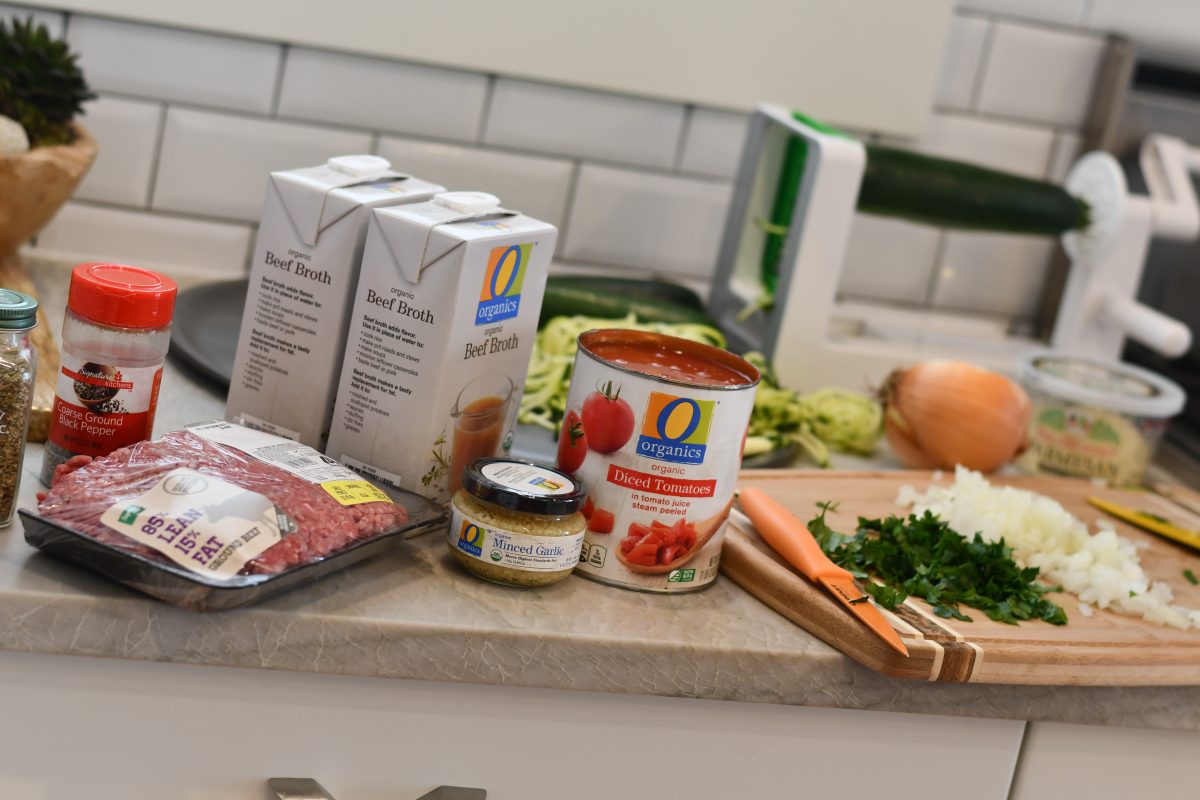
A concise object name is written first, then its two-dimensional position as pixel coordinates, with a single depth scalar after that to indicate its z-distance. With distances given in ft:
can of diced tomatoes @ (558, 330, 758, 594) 4.55
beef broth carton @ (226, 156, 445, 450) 4.62
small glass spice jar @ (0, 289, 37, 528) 4.30
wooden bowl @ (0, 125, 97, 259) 5.13
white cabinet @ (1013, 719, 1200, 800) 4.78
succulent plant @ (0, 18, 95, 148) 5.30
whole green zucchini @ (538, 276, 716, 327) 5.84
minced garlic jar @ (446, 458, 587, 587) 4.48
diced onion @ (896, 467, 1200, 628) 4.86
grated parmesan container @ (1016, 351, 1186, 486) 5.67
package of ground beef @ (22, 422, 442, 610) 4.23
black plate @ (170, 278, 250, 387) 5.25
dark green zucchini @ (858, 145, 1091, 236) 5.86
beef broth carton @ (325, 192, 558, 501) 4.54
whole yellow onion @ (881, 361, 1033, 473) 5.48
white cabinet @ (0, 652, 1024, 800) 4.33
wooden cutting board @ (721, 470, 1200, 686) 4.52
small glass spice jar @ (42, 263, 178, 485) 4.44
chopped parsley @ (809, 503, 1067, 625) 4.72
